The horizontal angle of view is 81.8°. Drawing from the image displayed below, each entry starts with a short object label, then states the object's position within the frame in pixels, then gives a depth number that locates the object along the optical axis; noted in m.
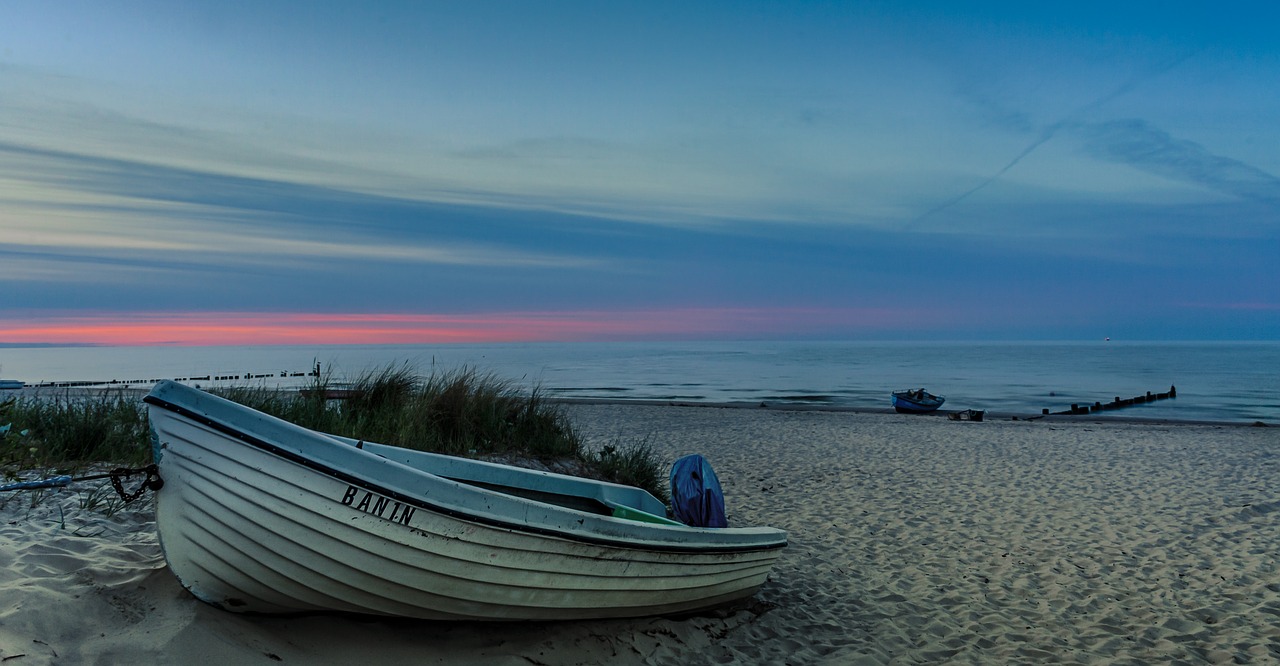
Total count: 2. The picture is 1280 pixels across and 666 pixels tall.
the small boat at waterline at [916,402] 26.05
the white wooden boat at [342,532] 3.57
